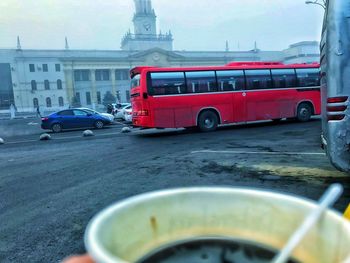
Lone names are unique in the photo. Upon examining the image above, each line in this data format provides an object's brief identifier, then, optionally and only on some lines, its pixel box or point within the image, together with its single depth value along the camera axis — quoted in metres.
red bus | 15.16
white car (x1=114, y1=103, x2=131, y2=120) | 31.83
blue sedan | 22.24
